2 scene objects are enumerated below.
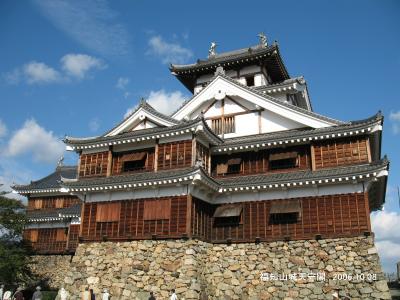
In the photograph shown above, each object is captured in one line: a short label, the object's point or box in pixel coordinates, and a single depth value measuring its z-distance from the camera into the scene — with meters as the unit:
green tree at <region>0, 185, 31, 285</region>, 26.80
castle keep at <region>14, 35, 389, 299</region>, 21.41
